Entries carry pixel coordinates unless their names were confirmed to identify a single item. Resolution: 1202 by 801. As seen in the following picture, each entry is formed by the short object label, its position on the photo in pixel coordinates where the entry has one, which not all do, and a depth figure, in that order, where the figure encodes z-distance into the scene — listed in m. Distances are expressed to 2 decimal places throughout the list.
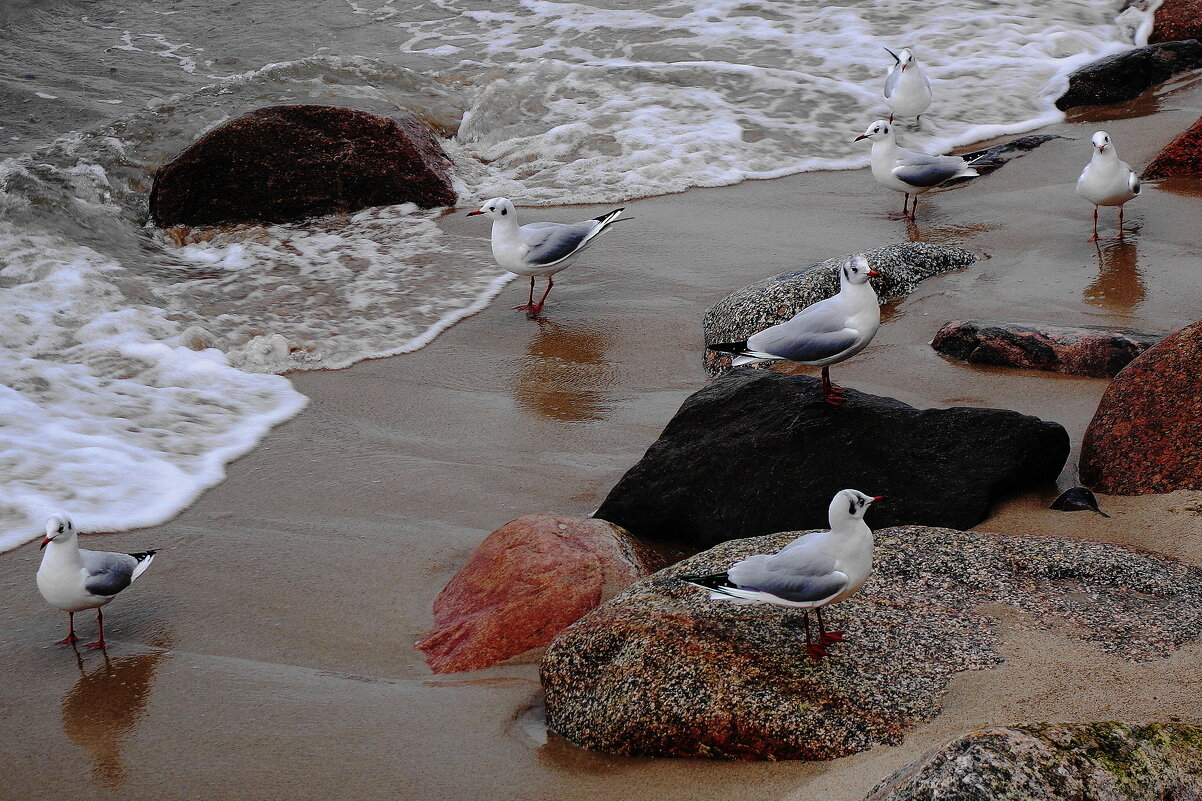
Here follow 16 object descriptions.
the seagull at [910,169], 16.50
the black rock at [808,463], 8.83
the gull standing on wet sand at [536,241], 15.02
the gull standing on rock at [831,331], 9.16
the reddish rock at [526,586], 8.16
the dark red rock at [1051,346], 11.05
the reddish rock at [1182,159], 16.34
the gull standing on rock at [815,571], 6.42
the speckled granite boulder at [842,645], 6.29
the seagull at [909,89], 21.02
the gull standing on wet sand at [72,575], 8.57
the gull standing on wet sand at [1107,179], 14.58
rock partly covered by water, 18.98
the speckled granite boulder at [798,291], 12.94
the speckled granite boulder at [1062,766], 4.54
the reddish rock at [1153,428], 8.66
